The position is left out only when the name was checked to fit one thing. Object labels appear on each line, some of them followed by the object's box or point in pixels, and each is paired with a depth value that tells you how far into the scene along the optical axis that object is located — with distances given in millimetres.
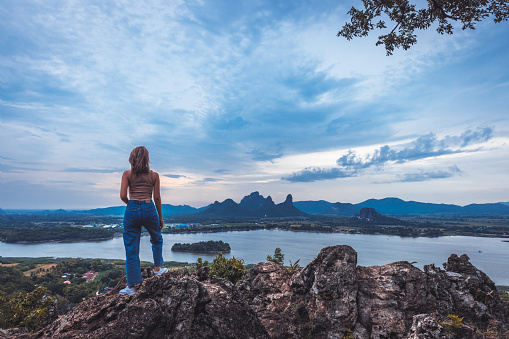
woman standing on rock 4961
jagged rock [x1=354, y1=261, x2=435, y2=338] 6445
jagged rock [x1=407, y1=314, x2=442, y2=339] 4906
